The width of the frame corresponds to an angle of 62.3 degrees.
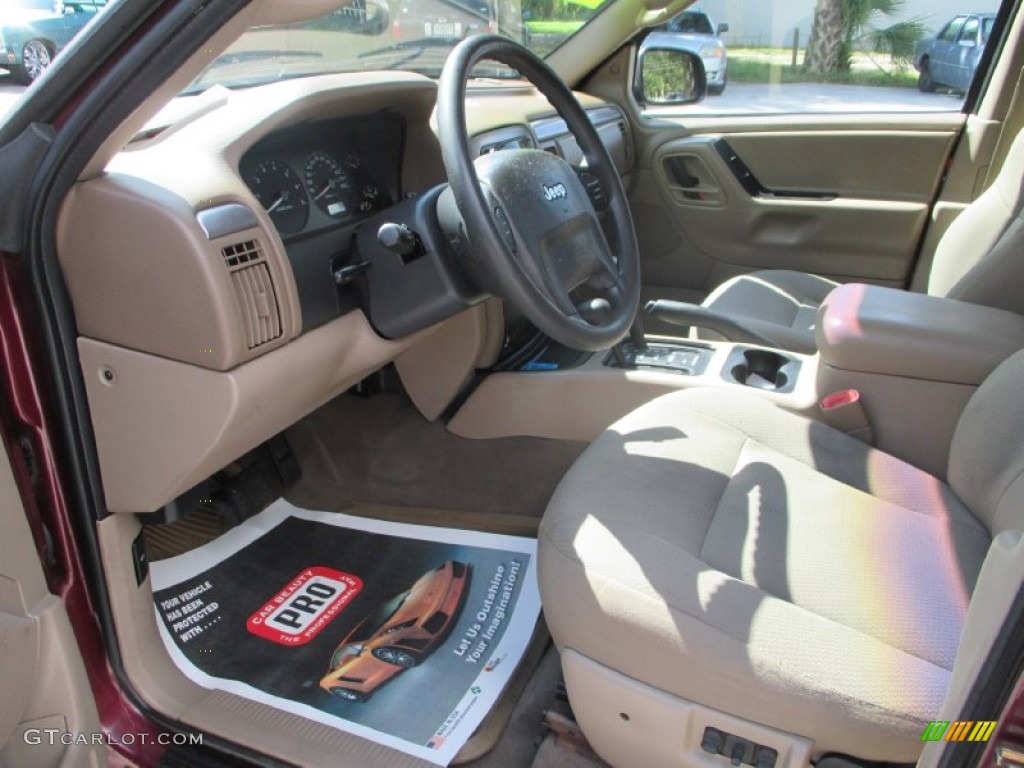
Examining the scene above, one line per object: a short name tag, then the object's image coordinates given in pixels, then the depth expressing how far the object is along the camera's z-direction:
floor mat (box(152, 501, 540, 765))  1.37
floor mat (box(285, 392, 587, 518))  1.88
